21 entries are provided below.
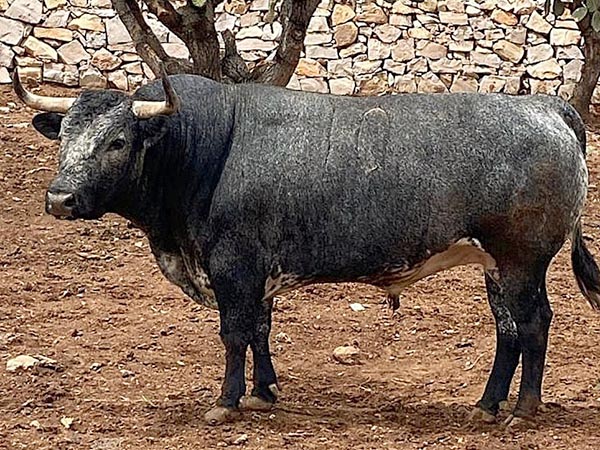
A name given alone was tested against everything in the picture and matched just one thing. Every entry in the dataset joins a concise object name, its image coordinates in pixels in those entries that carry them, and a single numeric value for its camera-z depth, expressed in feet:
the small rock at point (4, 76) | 47.91
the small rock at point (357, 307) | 29.37
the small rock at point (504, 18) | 48.49
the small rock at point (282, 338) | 27.19
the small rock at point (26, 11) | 48.01
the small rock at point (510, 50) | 48.62
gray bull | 20.76
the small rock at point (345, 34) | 48.21
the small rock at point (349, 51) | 48.49
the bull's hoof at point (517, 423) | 21.38
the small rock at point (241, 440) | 20.74
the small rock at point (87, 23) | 48.03
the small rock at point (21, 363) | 24.38
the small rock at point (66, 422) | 21.71
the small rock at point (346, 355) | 26.03
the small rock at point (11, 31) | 47.93
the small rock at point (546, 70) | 48.57
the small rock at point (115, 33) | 47.91
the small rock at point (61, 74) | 47.80
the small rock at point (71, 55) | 48.06
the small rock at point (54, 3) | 48.11
